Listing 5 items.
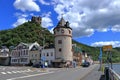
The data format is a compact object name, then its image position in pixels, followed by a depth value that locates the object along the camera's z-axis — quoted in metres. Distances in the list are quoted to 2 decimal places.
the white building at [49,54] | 30.60
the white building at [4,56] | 38.88
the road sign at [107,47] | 8.94
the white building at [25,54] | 33.52
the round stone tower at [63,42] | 29.08
